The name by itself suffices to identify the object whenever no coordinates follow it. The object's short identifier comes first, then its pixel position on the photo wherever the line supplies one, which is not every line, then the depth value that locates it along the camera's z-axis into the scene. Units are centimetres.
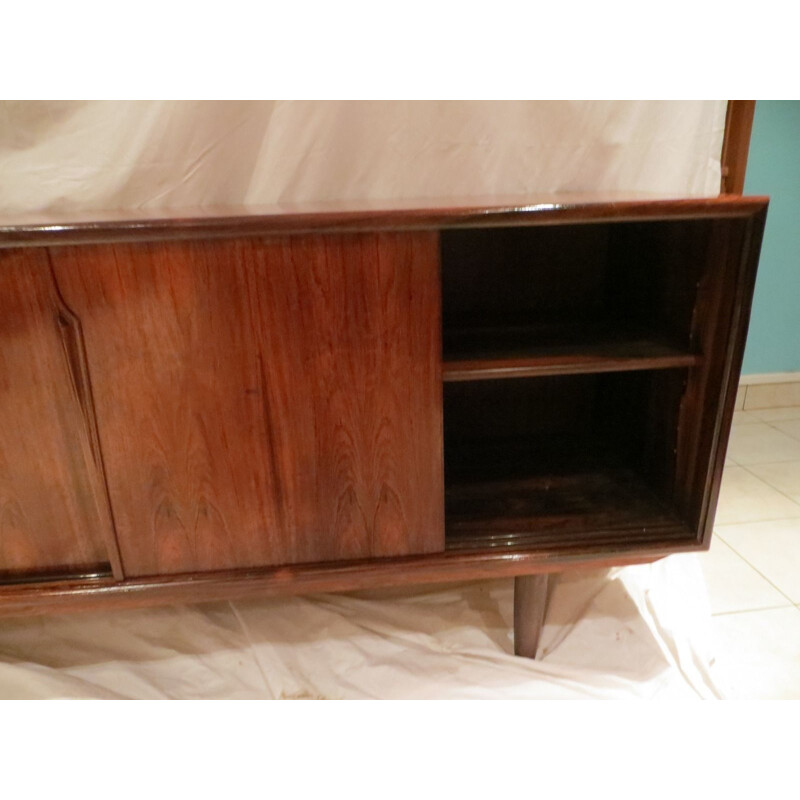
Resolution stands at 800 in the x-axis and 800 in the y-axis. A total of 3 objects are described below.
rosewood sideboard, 70
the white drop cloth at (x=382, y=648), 96
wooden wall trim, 108
